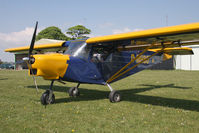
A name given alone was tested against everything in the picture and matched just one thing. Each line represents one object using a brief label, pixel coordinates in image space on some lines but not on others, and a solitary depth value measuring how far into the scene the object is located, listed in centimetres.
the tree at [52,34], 6919
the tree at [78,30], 6134
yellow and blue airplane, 683
